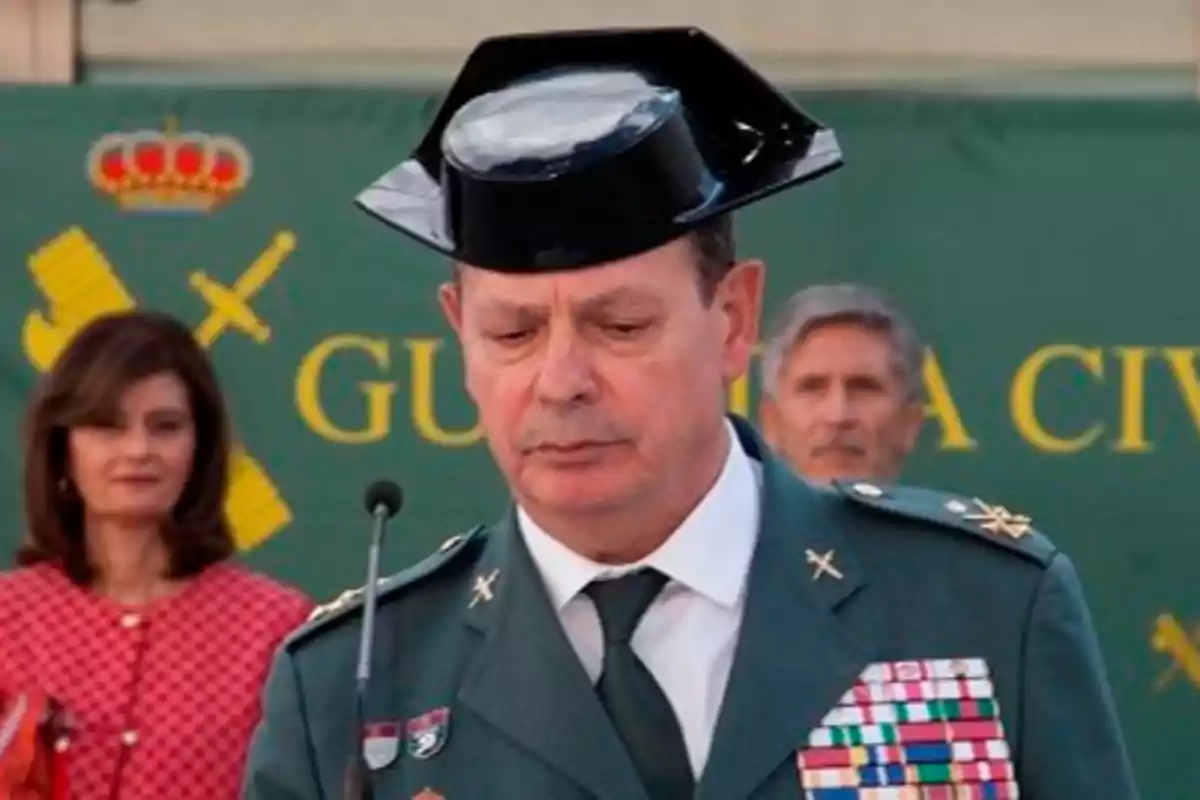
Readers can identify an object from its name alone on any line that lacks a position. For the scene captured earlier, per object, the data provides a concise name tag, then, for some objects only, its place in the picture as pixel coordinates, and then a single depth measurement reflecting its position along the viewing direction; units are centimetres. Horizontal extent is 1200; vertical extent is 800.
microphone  487
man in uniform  484
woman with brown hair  607
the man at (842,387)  631
